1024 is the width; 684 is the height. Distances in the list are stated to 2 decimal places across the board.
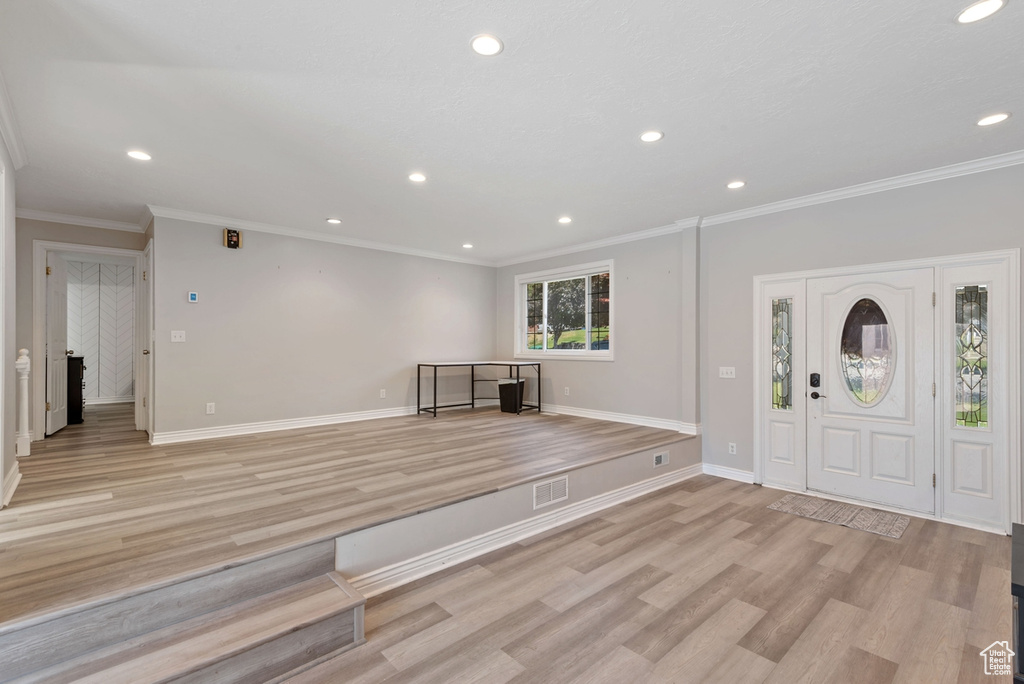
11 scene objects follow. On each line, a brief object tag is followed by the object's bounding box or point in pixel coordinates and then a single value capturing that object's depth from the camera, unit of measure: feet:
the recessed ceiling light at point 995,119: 8.76
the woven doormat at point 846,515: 11.07
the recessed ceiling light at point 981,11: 5.89
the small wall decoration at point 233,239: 16.29
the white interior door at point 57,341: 16.39
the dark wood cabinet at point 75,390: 19.49
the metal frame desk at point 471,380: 20.58
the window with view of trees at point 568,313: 20.06
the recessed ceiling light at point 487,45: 6.61
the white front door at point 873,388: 11.69
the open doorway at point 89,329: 15.98
